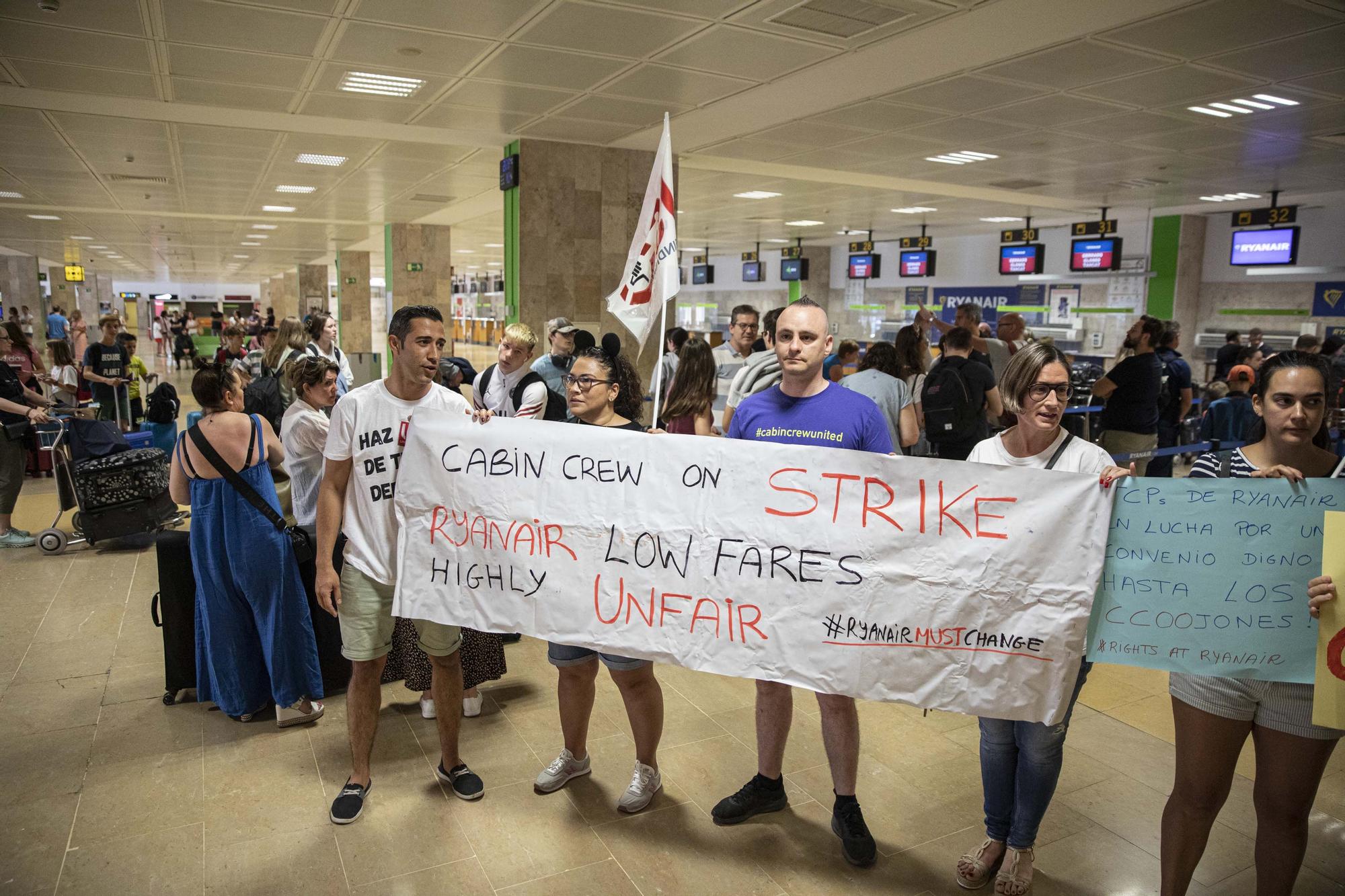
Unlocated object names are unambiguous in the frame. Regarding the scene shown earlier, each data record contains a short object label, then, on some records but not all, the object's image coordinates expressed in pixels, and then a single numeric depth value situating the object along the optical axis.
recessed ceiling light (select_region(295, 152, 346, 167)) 9.70
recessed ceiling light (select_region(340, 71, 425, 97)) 6.52
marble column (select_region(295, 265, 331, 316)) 29.55
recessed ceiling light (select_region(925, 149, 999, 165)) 9.21
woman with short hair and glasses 2.52
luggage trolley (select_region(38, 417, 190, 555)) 6.33
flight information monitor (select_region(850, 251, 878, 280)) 18.91
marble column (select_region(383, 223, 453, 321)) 16.69
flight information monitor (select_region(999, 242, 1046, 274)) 15.15
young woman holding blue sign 2.27
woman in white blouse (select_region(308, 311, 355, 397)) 6.40
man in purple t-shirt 2.77
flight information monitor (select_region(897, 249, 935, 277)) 18.52
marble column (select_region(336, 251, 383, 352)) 21.67
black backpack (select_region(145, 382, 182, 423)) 8.22
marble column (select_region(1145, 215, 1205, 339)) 14.55
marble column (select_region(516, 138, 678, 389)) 8.62
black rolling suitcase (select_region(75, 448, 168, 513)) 6.31
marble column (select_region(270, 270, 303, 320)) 39.25
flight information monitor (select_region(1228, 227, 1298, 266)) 11.78
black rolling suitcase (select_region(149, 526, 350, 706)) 3.92
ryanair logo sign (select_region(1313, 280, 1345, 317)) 12.95
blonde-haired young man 4.57
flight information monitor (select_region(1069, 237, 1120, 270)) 13.37
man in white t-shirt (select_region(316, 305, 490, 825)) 3.03
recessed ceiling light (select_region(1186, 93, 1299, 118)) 6.55
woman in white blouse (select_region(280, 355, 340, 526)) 3.89
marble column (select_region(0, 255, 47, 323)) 27.75
